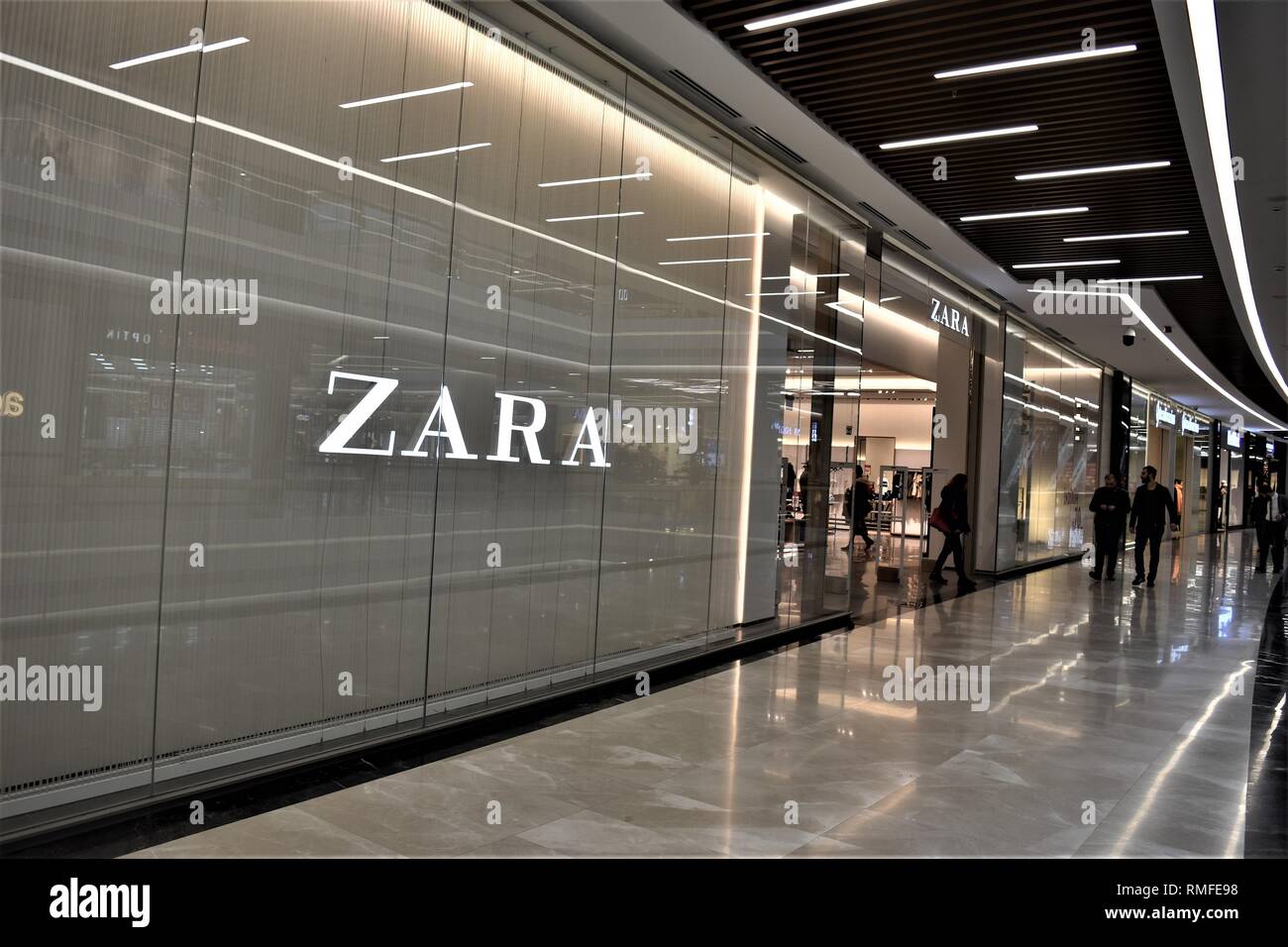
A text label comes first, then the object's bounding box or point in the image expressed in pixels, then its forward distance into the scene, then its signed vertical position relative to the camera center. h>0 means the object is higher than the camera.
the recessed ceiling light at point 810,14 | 5.59 +2.91
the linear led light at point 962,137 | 7.46 +2.95
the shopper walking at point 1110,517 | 15.61 -0.33
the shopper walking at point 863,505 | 16.83 -0.36
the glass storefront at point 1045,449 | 16.58 +0.93
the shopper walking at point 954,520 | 14.05 -0.44
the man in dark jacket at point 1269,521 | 19.19 -0.32
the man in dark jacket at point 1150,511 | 15.05 -0.18
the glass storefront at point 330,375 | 3.76 +0.46
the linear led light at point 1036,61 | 5.93 +2.89
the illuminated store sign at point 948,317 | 13.48 +2.59
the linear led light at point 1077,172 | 7.90 +2.90
